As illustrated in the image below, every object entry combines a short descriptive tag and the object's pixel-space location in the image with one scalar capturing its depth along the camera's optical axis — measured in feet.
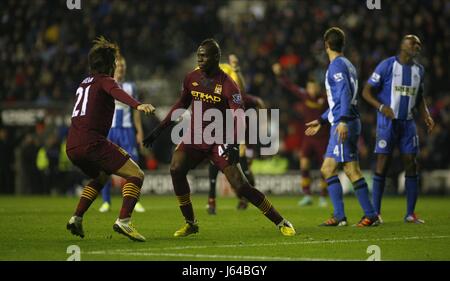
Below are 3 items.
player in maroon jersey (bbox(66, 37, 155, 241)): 34.88
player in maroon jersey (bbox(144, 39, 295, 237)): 36.42
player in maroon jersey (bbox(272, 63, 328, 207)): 62.85
